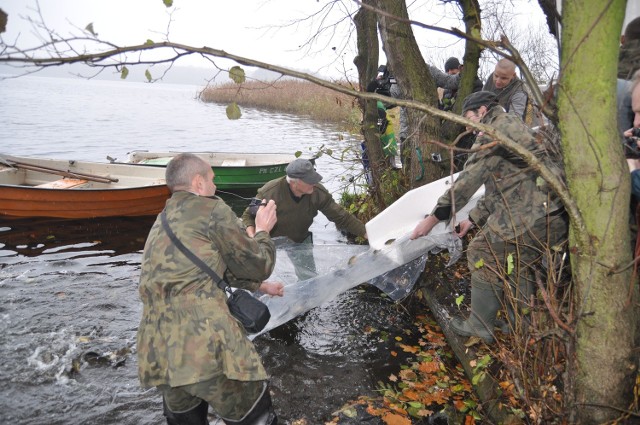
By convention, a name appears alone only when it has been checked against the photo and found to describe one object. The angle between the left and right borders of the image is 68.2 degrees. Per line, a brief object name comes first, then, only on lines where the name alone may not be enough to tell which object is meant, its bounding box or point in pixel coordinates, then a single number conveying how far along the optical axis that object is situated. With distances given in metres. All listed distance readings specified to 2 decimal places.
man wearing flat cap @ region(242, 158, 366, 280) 5.00
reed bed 29.91
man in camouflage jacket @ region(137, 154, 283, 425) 2.80
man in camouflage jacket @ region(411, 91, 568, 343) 3.54
